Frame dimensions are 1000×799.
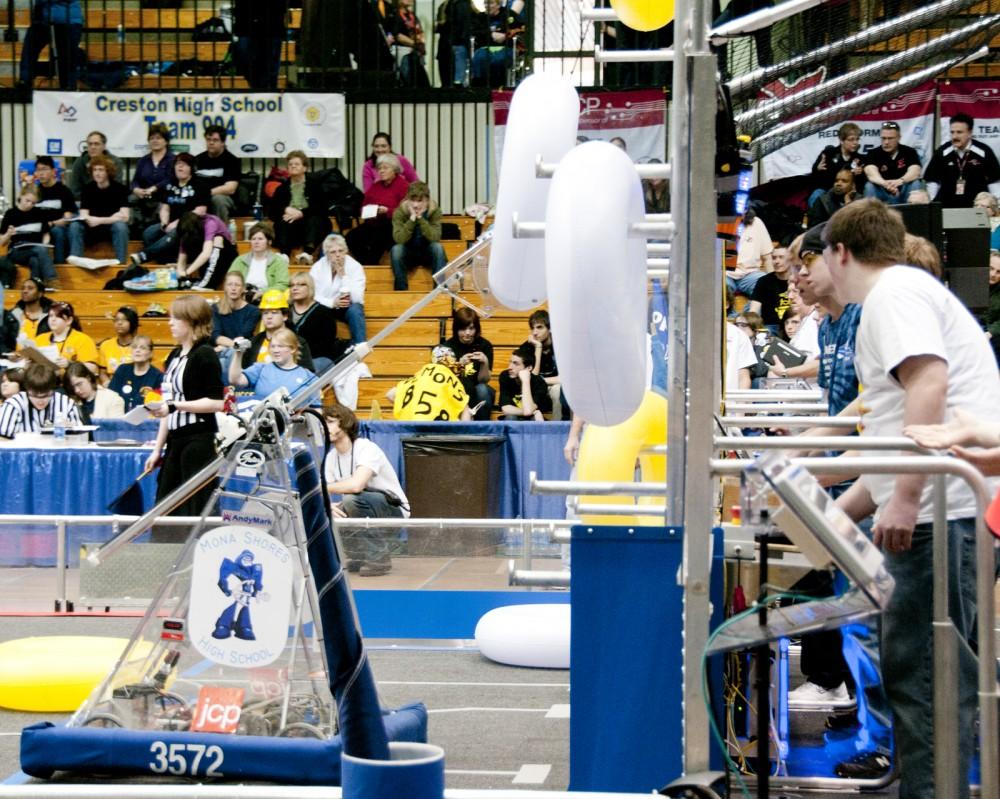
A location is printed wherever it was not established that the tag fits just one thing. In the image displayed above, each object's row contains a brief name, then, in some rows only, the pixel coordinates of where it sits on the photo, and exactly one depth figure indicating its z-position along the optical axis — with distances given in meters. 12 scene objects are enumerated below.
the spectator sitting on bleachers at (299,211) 15.73
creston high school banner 16.86
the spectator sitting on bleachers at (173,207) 15.76
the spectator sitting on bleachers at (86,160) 16.50
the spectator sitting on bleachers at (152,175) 16.31
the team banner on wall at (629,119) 15.77
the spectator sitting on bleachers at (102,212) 16.20
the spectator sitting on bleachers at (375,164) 15.77
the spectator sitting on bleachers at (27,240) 15.80
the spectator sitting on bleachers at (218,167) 16.23
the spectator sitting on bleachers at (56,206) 16.22
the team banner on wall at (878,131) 15.13
